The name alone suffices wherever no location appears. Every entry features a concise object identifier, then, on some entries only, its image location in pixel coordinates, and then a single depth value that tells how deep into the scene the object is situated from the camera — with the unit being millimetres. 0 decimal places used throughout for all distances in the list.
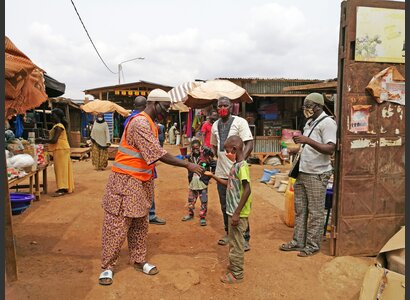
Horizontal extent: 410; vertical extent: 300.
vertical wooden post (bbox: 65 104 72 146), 15030
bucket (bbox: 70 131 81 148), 15578
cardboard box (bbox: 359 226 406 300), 2404
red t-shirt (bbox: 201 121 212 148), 5794
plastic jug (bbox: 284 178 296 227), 5155
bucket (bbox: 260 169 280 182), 8923
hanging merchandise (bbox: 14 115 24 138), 10516
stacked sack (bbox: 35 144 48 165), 6398
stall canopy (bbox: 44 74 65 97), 5986
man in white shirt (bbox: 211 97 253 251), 4145
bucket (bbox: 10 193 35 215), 4973
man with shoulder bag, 3719
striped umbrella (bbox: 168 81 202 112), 10586
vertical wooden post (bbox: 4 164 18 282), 3039
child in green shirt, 3213
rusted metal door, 3746
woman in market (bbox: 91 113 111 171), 10273
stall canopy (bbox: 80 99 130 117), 12445
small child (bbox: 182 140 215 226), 5188
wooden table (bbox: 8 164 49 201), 6273
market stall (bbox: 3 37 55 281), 2756
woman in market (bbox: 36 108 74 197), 6669
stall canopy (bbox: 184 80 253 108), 7971
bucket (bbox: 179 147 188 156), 7143
